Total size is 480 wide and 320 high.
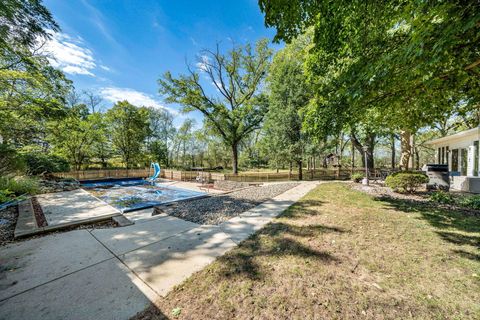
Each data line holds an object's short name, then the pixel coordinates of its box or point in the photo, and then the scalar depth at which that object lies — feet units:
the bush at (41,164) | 39.79
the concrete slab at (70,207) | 17.25
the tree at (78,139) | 54.80
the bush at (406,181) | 24.31
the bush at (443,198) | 19.74
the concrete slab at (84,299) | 5.84
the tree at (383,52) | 8.41
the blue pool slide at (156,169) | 54.58
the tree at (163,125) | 112.89
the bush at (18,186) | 21.93
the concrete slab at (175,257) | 7.64
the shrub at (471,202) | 17.63
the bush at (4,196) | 18.12
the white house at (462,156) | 27.73
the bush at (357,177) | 37.88
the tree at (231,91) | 55.52
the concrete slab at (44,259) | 7.43
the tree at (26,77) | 21.02
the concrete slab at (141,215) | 16.09
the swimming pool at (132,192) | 29.01
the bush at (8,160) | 23.03
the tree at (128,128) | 67.87
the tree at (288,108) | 49.55
